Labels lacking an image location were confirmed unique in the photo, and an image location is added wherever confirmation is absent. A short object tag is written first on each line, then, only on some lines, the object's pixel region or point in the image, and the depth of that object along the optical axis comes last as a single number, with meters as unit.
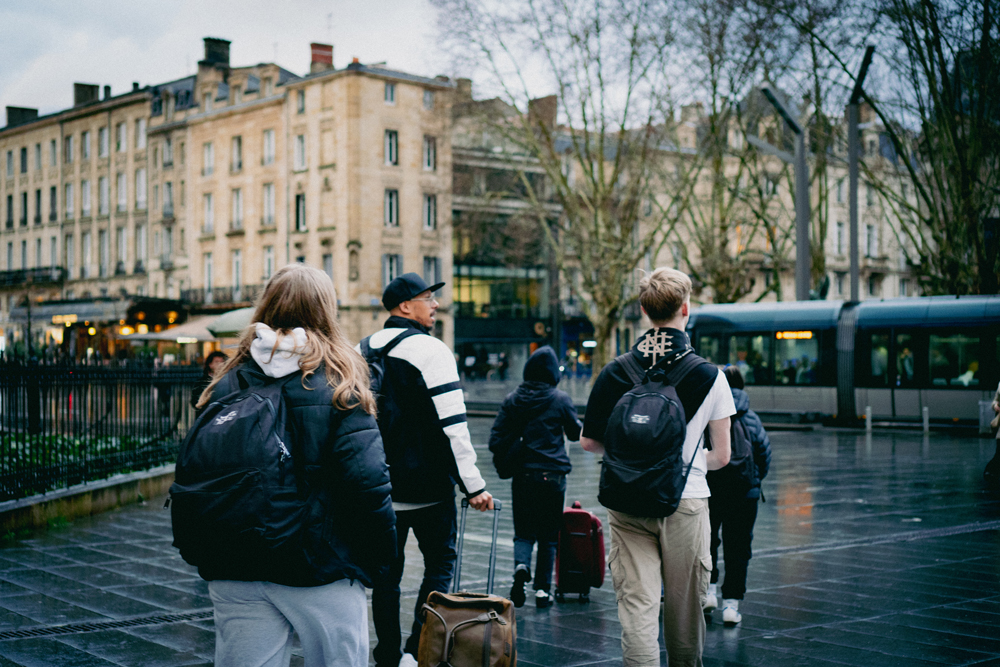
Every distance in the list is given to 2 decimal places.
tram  24.33
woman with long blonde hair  3.07
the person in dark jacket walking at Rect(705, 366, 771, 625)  6.53
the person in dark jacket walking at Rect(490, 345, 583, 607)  7.05
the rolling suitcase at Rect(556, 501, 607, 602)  6.96
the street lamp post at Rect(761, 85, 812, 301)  23.78
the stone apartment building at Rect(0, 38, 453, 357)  53.72
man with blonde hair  4.26
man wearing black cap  4.75
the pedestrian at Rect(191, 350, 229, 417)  9.29
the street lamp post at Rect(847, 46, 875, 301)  23.41
